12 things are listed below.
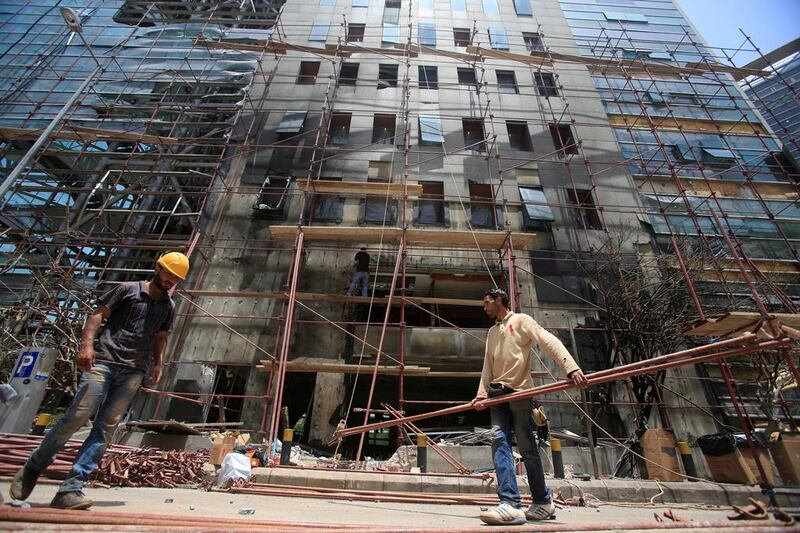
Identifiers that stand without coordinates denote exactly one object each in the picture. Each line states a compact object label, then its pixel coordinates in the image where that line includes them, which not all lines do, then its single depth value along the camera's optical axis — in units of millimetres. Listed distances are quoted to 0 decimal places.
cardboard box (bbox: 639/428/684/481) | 7273
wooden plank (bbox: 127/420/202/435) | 6223
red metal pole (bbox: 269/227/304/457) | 7137
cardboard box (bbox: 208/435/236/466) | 5637
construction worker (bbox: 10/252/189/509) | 2451
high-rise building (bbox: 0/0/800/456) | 9969
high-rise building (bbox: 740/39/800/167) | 15941
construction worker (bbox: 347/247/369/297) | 10398
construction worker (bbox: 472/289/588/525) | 2965
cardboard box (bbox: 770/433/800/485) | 6715
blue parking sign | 6188
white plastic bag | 4512
